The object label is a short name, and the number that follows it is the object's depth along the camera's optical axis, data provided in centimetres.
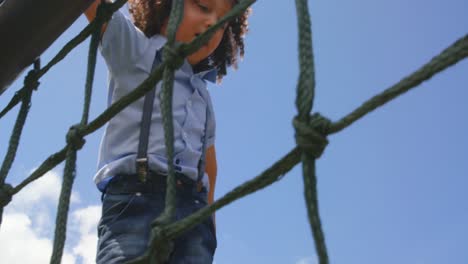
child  208
